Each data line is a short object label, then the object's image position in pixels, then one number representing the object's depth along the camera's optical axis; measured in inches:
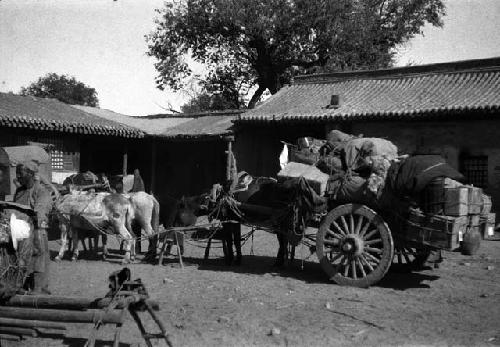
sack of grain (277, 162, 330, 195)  300.8
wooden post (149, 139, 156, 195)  791.9
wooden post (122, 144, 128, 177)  725.9
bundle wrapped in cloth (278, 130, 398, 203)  283.4
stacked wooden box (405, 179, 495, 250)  256.5
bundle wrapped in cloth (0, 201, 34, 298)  214.1
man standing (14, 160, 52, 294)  243.6
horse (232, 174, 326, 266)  303.7
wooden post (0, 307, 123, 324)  159.5
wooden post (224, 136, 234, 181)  677.4
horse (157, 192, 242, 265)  373.4
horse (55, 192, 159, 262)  391.2
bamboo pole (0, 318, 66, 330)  172.7
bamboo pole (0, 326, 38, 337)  193.0
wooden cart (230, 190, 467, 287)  267.9
